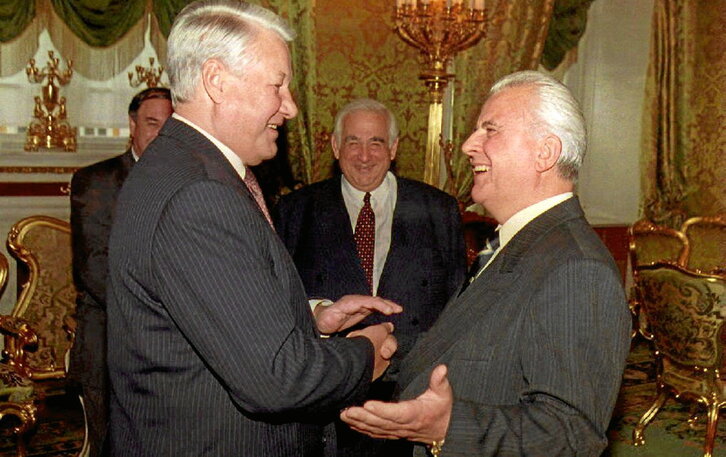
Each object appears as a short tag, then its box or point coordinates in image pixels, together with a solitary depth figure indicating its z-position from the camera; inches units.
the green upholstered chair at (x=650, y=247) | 181.8
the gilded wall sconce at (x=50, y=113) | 203.0
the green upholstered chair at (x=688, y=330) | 145.7
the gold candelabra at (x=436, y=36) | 218.5
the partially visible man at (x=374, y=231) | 134.0
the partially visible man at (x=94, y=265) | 128.7
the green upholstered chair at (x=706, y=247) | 242.8
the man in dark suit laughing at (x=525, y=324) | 66.7
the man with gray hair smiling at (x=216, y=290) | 63.2
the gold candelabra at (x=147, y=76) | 211.9
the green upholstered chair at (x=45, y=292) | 159.8
